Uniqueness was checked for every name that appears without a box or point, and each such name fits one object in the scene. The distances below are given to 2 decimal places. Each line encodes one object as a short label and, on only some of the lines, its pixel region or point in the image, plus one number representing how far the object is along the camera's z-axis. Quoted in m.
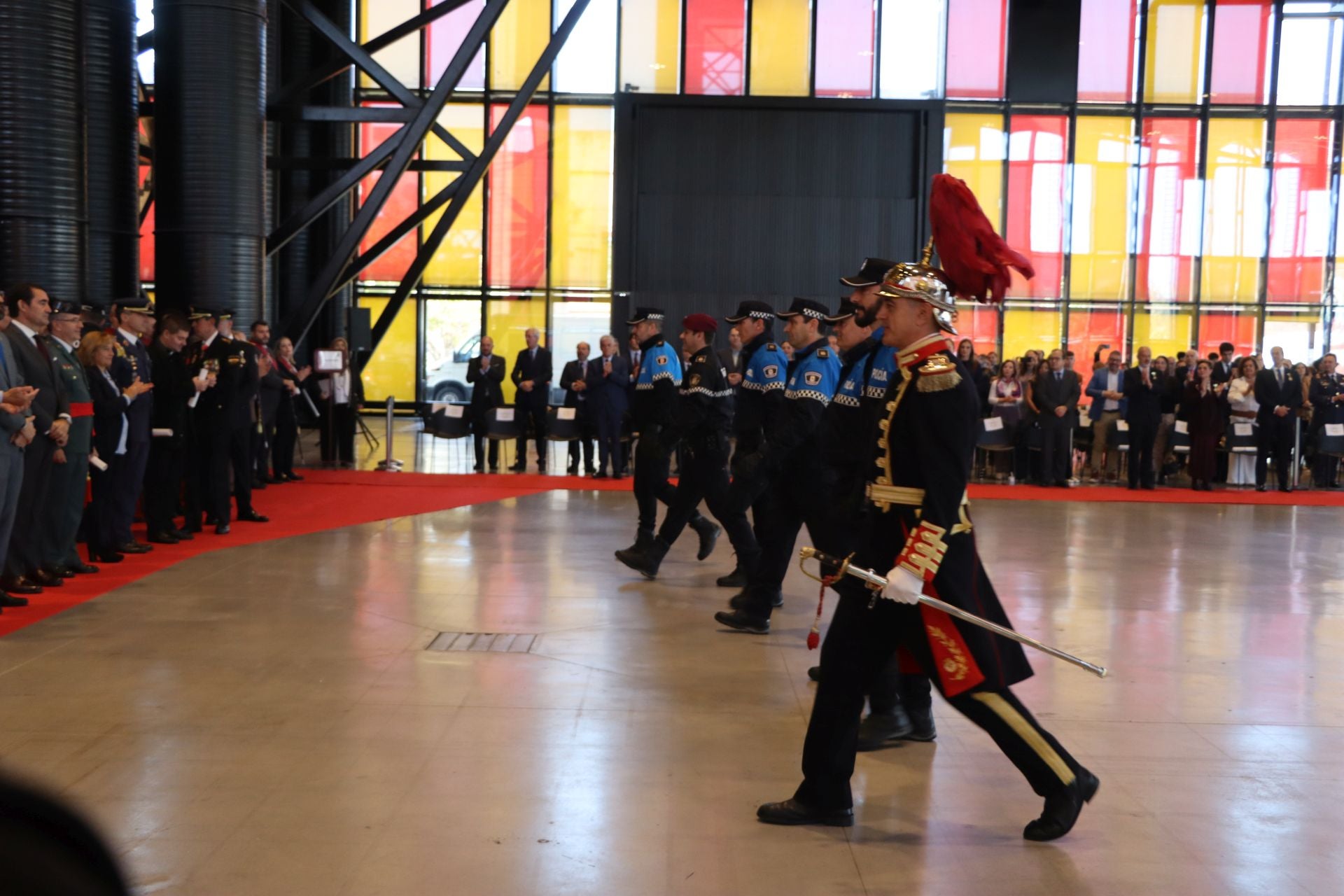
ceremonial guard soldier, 4.04
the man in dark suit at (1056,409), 16.11
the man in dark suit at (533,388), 16.34
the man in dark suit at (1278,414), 16.31
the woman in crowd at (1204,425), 16.45
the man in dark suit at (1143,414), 15.92
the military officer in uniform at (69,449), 8.11
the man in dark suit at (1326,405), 16.75
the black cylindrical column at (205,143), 12.66
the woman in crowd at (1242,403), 17.03
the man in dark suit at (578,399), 15.92
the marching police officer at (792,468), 6.93
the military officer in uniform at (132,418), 9.05
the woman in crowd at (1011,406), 16.59
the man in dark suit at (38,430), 7.59
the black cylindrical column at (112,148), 12.56
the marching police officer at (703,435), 8.26
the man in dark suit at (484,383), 16.50
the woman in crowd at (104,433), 8.76
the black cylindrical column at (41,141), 9.46
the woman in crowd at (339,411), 16.23
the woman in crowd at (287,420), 14.20
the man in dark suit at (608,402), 15.75
